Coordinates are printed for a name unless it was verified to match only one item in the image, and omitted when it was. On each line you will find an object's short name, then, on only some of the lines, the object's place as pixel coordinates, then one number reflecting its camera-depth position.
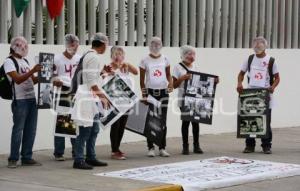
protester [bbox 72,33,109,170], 9.91
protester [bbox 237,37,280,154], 12.00
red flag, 12.28
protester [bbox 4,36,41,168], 10.05
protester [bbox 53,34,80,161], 10.46
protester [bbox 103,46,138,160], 11.17
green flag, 11.88
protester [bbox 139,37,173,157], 11.43
